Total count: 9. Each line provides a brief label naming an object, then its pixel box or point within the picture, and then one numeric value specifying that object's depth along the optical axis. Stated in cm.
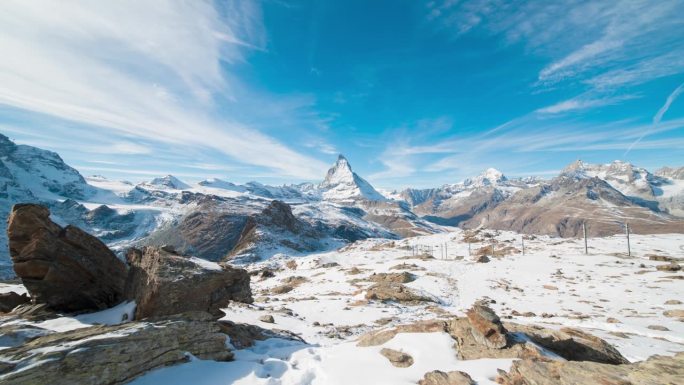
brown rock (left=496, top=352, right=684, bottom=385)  783
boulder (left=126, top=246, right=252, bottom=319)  1477
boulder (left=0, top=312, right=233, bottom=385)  855
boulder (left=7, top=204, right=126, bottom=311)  1664
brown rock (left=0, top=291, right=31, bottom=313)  1816
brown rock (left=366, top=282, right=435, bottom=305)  3148
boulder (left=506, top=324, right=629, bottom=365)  1180
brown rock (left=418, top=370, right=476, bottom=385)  892
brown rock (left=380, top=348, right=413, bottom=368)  1062
